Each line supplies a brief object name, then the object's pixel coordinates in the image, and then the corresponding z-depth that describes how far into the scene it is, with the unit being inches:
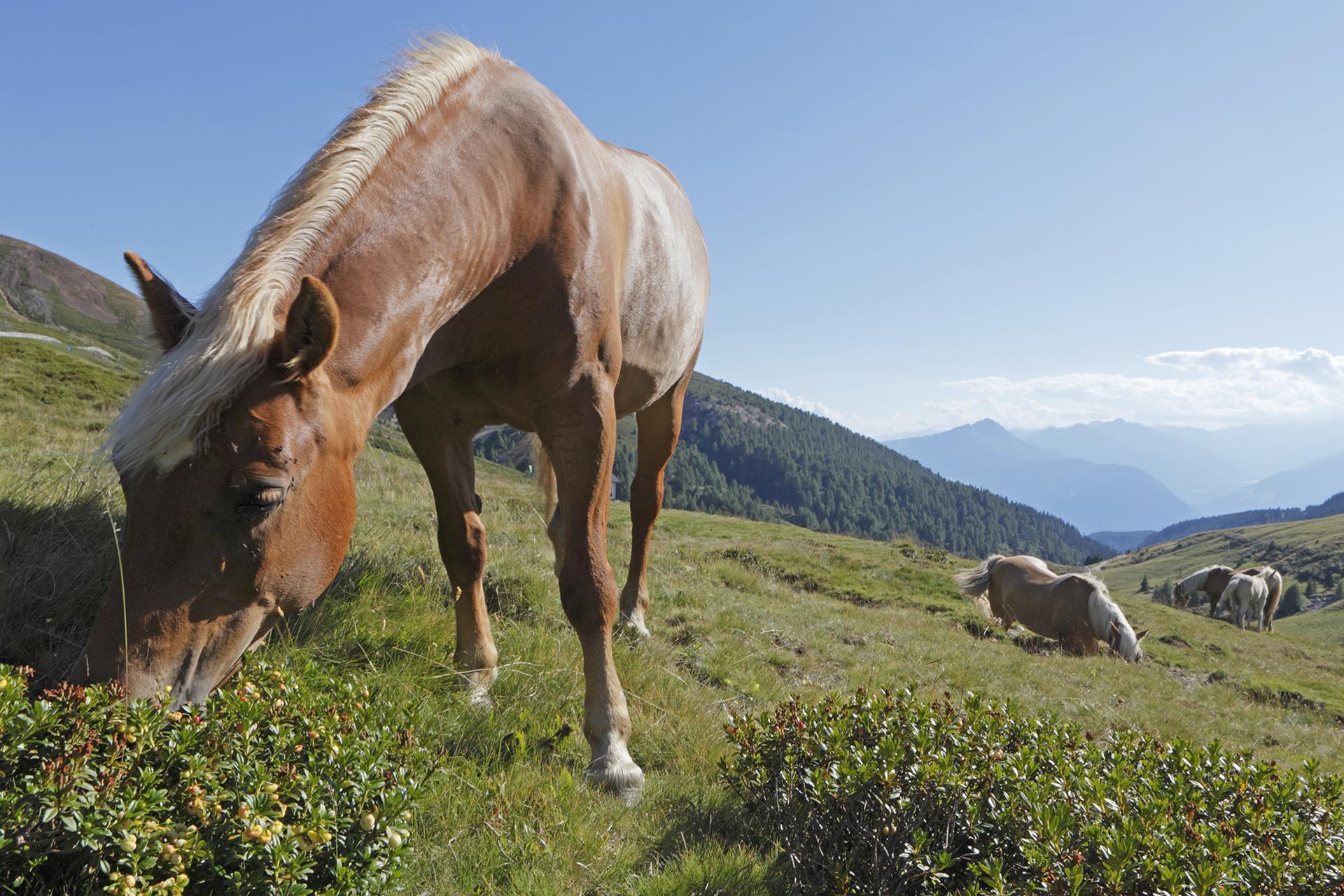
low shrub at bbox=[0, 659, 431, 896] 66.8
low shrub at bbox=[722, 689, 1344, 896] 87.7
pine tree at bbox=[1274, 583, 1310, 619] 3307.1
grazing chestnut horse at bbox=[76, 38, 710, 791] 90.7
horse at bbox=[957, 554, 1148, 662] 612.7
